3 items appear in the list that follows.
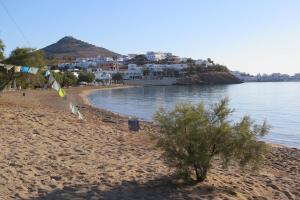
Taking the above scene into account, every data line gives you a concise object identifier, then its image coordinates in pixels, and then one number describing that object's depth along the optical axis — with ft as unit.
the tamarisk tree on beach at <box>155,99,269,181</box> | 26.73
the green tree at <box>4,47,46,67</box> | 112.37
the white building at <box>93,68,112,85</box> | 576.20
